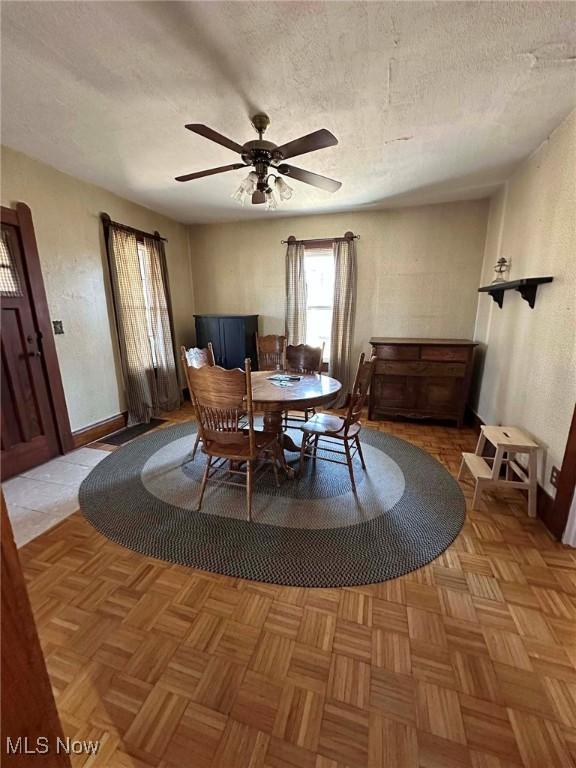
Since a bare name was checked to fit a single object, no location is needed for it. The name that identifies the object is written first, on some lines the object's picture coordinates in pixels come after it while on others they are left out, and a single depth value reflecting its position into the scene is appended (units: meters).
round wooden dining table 2.01
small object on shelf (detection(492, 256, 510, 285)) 2.84
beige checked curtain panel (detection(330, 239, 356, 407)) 3.91
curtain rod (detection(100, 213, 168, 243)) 3.15
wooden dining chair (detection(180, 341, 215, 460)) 2.74
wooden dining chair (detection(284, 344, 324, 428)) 3.12
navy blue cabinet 4.12
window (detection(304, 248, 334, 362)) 4.10
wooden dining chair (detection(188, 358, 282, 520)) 1.78
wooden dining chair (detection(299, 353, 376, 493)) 2.13
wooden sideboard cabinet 3.37
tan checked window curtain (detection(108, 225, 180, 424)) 3.35
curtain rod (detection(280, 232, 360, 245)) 3.85
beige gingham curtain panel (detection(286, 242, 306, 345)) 4.10
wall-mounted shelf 2.05
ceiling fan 1.56
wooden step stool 1.98
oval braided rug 1.64
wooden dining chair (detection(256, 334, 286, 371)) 3.49
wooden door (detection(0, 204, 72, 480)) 2.41
